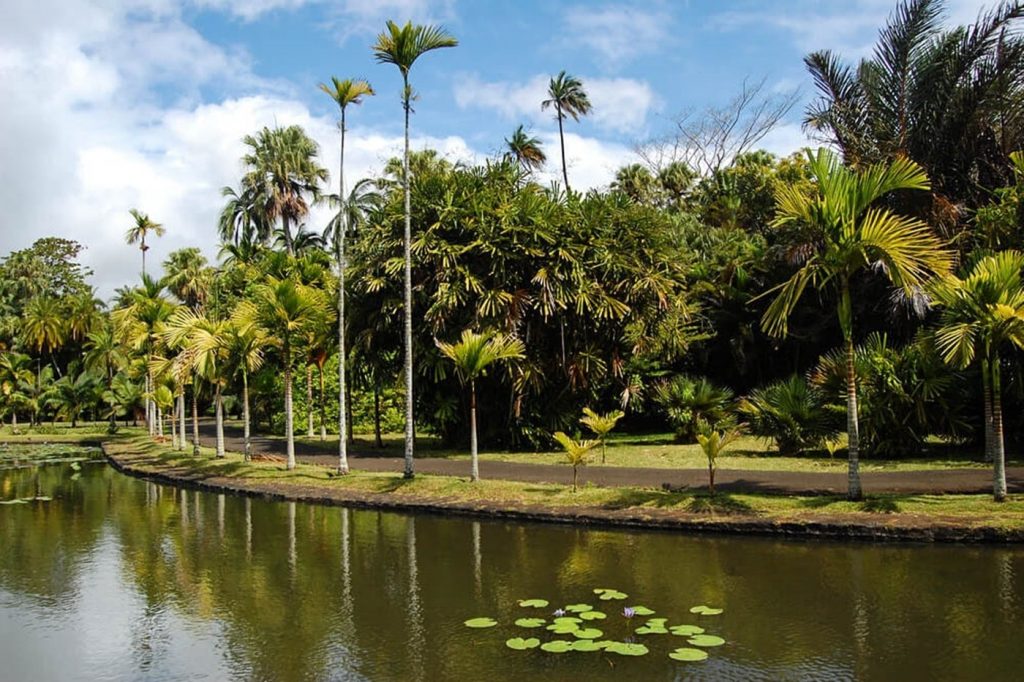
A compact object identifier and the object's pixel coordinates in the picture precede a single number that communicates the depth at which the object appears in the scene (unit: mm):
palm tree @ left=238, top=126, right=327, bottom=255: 45406
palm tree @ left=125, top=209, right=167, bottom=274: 36344
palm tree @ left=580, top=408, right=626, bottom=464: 15453
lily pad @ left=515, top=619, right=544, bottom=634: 8000
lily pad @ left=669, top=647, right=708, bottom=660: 6953
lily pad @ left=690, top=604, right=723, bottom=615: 8280
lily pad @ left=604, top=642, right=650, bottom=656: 6965
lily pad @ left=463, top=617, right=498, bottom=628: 8133
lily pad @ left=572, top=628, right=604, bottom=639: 7484
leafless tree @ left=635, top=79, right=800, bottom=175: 49141
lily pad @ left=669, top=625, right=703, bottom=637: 7582
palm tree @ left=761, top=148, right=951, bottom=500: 11969
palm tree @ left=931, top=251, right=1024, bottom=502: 11766
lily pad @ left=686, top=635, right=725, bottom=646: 7332
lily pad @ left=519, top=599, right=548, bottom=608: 8695
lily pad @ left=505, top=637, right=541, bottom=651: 7312
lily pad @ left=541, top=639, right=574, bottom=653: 7195
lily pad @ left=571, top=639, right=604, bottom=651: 7182
